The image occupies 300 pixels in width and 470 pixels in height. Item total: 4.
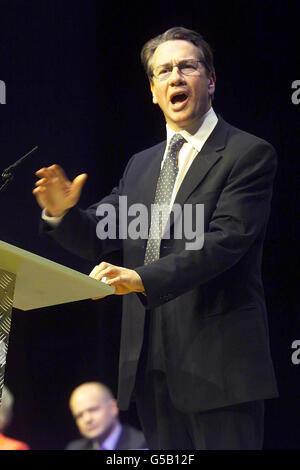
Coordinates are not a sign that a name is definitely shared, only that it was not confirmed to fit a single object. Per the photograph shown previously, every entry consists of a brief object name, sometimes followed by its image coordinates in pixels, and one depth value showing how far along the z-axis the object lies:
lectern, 3.35
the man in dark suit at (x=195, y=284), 4.44
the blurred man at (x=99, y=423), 5.44
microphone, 4.02
